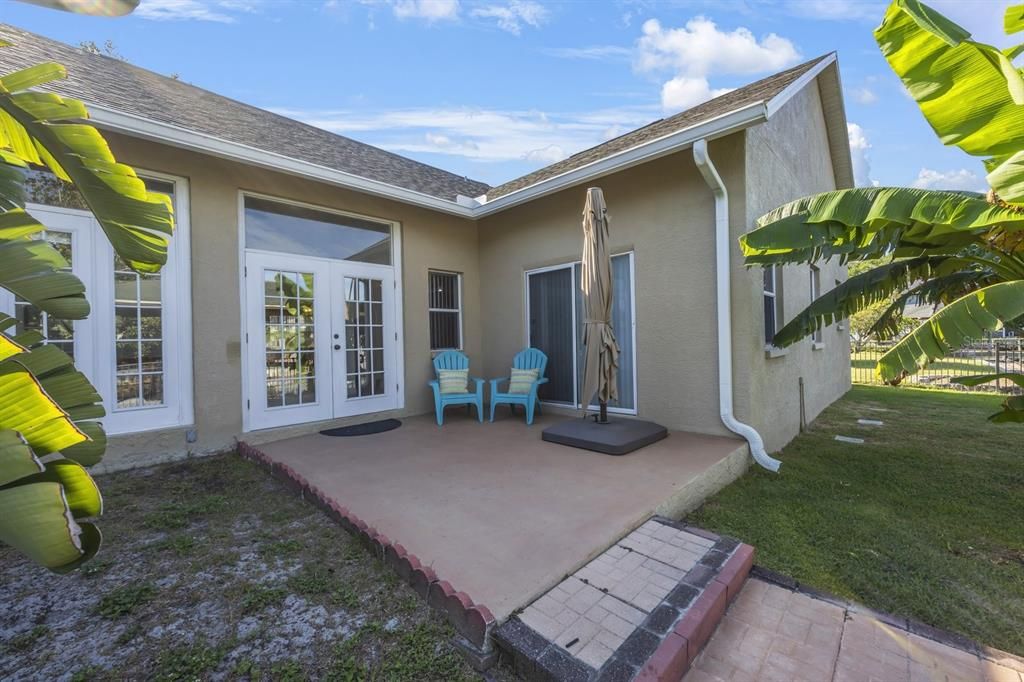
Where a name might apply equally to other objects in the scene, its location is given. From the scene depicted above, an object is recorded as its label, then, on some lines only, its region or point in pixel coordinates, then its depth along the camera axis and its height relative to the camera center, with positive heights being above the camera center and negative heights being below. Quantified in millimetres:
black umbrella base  4516 -1100
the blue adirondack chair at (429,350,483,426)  6195 -845
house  4594 +927
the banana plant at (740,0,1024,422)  2512 +850
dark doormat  5719 -1179
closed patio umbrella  4906 +311
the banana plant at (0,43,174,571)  900 +200
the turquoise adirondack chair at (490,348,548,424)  6129 -645
